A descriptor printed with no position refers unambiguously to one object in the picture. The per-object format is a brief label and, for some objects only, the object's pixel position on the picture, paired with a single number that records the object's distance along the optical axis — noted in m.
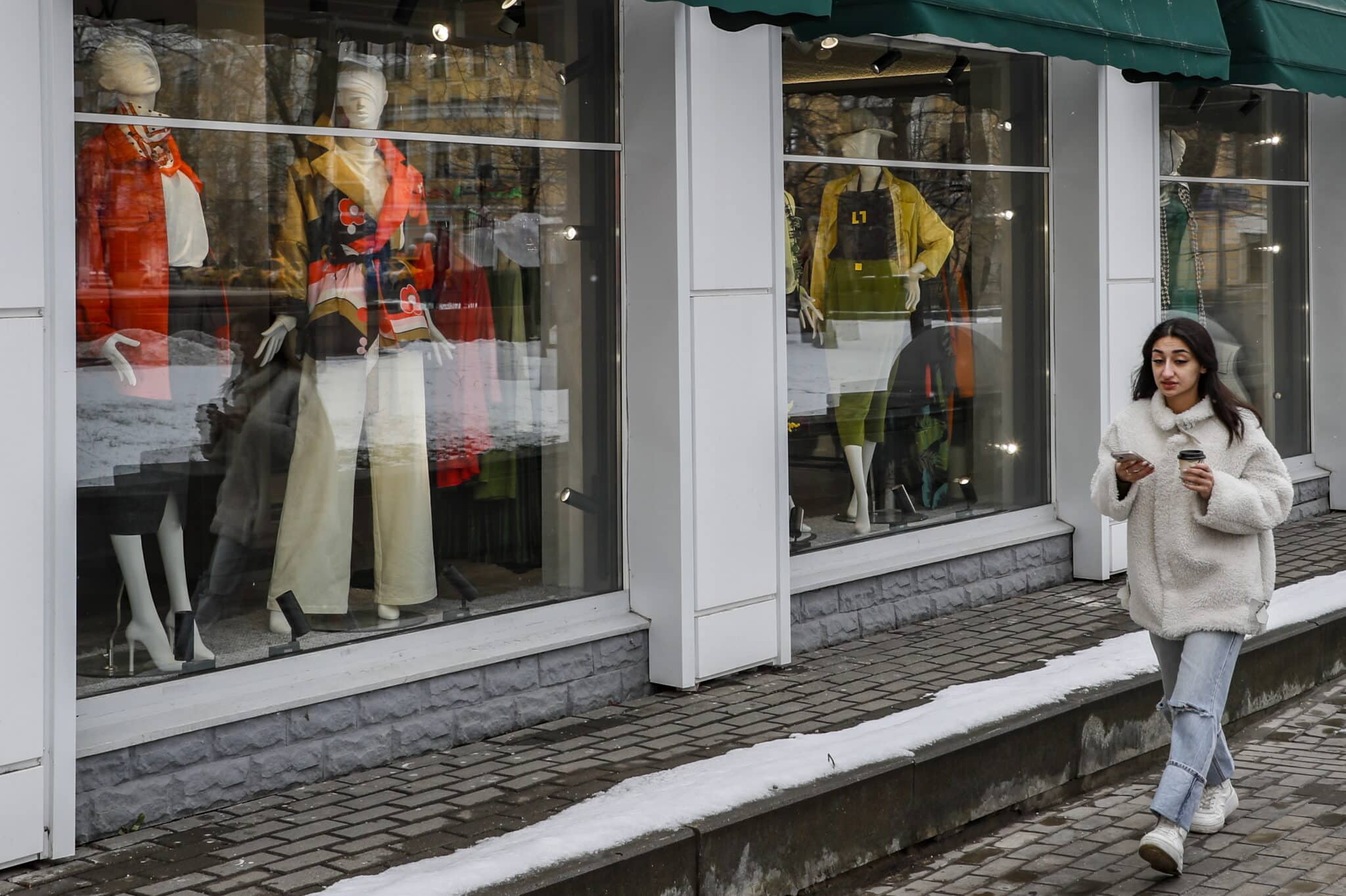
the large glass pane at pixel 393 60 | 5.70
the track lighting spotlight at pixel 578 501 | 7.12
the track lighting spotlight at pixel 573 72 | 6.96
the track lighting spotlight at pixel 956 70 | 9.13
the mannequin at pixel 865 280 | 8.48
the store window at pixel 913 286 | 8.34
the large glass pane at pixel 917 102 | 8.20
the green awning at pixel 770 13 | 6.12
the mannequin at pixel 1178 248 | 10.77
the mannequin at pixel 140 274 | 5.47
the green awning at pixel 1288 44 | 9.40
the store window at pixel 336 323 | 5.59
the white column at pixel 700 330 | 6.86
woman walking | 5.32
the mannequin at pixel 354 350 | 6.23
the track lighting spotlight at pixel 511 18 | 6.79
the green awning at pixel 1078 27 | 6.76
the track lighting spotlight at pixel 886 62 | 8.65
